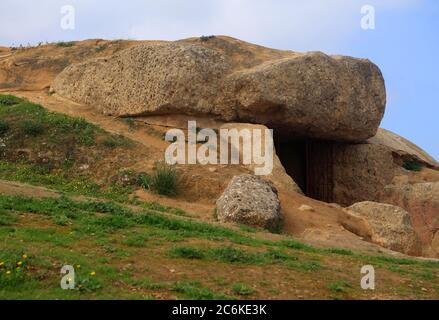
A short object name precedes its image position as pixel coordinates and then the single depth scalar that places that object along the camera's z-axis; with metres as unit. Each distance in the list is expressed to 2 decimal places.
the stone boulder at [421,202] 16.94
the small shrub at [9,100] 16.75
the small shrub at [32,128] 15.14
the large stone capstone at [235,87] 16.62
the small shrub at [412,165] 20.44
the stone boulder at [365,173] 18.78
